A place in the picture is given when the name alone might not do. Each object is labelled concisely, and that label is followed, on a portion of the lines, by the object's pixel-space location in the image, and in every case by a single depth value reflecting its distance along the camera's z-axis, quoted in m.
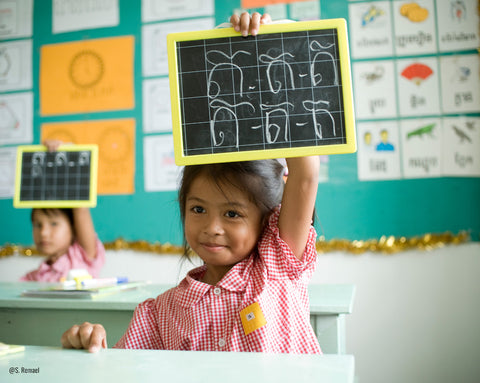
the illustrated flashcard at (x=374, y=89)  2.30
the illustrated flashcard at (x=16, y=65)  2.94
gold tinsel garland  2.18
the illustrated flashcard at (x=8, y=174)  2.94
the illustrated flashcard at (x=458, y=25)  2.19
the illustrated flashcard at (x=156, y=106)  2.68
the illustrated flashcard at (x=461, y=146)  2.16
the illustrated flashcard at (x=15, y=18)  2.95
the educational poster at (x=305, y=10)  2.41
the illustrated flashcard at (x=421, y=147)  2.21
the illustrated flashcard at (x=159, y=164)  2.66
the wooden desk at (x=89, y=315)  1.29
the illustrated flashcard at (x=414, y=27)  2.25
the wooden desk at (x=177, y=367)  0.59
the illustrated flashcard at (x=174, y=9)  2.62
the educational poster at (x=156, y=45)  2.68
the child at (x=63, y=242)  2.38
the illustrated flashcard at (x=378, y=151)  2.28
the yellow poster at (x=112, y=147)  2.73
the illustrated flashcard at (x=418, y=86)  2.23
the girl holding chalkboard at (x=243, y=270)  0.96
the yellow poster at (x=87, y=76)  2.75
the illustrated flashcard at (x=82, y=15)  2.80
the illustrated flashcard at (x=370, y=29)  2.32
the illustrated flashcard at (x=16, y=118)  2.93
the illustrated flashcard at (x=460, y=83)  2.17
